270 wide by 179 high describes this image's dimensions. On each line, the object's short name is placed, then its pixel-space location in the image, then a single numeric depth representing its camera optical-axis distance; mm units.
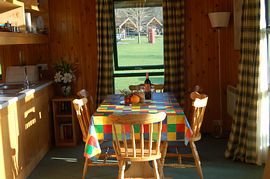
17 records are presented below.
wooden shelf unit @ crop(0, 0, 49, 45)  3842
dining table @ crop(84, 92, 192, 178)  3172
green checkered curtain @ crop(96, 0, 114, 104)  5285
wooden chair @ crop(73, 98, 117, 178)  3510
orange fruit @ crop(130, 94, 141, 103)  3781
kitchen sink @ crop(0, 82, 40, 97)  4171
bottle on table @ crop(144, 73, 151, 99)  4047
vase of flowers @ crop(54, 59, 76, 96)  5148
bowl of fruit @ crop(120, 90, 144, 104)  3783
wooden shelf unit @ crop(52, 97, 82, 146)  5129
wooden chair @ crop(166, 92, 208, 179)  3514
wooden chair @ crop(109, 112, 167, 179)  2938
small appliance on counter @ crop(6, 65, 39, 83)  5074
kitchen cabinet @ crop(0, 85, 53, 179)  3455
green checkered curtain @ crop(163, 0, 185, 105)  5273
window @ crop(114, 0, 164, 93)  5543
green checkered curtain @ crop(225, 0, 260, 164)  3939
